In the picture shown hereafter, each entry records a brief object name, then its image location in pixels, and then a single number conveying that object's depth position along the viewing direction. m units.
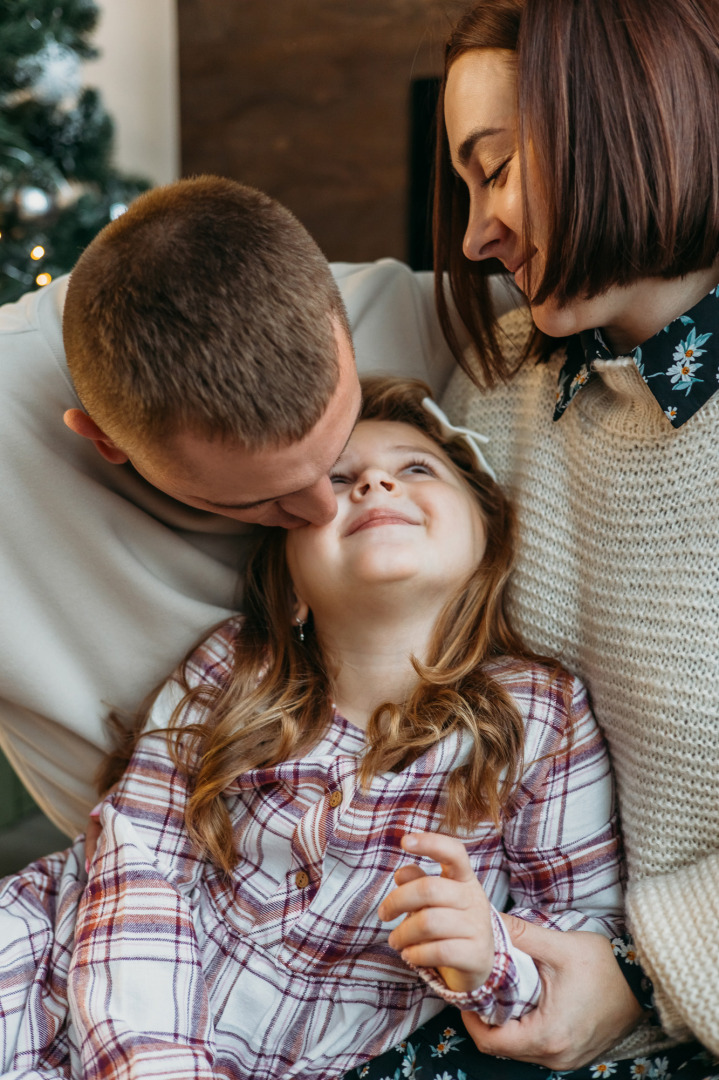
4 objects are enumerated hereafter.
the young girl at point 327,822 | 0.98
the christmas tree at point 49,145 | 1.89
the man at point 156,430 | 0.84
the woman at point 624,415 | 0.87
